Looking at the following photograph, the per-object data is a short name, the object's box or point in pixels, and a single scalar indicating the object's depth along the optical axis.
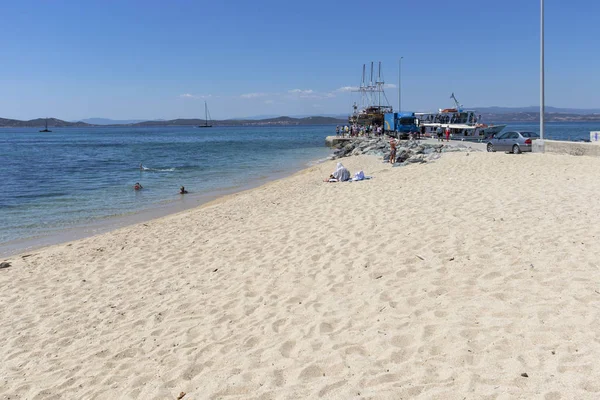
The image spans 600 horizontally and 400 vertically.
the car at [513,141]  23.41
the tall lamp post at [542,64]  22.38
